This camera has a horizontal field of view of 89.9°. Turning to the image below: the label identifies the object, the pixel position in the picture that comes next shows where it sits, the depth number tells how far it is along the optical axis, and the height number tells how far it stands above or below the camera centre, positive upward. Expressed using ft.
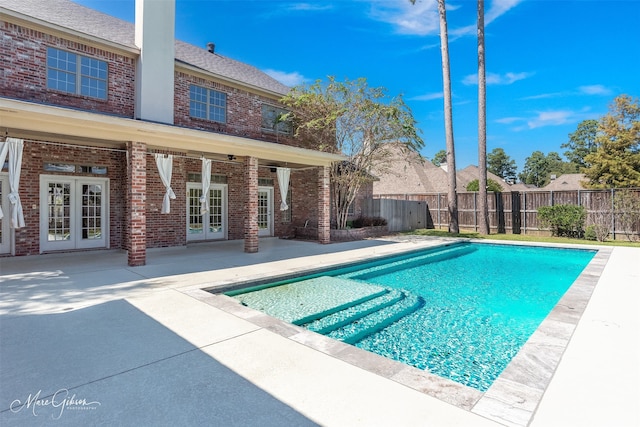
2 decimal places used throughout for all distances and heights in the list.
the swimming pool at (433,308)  13.34 -5.33
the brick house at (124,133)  26.13 +7.03
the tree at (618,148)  72.79 +16.11
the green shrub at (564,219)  48.40 -0.41
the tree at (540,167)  208.33 +32.77
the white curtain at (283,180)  39.17 +4.70
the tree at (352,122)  45.37 +13.74
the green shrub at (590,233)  46.73 -2.47
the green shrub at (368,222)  54.34 -0.73
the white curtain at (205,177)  31.94 +4.19
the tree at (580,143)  161.79 +38.36
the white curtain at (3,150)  22.33 +4.89
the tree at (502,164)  211.82 +35.03
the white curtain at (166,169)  28.40 +4.47
